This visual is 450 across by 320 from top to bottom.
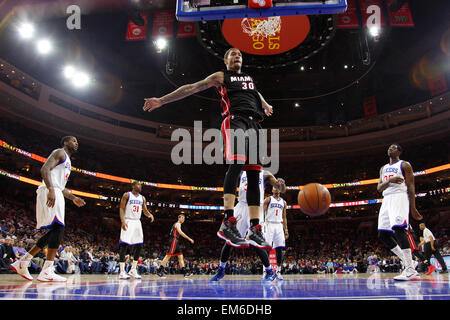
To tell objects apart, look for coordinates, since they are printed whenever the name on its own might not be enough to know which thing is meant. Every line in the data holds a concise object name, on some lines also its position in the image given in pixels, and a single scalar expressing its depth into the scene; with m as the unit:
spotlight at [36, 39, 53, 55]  17.35
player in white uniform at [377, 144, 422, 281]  4.38
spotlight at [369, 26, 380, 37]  13.44
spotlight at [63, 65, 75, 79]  19.59
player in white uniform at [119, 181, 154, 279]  6.86
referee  9.69
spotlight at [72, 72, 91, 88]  20.16
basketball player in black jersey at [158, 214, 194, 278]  9.66
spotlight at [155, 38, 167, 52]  15.40
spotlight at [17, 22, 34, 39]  15.22
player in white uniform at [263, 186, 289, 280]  6.94
